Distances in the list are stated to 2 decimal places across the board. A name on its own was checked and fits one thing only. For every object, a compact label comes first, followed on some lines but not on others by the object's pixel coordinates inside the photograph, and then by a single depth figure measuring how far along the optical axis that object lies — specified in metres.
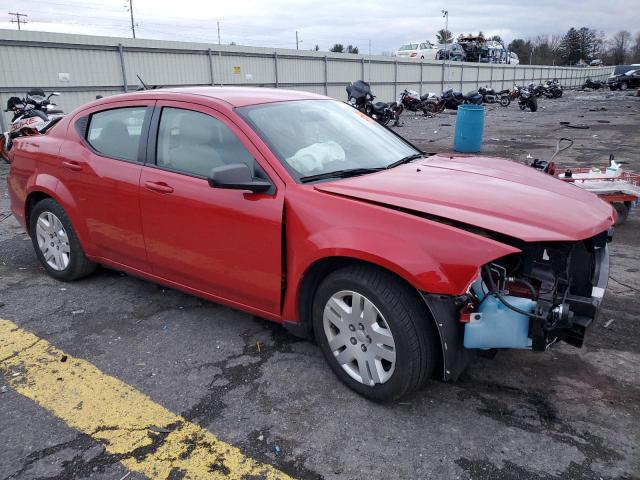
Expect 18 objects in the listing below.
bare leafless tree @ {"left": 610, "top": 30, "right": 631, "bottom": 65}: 99.33
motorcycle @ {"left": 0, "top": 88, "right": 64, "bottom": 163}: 9.70
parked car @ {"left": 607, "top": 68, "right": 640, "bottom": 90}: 44.62
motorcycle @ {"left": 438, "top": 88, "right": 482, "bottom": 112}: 24.49
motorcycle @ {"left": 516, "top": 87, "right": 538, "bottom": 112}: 26.94
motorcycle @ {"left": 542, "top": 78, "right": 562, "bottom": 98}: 39.31
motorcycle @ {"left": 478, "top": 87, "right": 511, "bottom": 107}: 30.33
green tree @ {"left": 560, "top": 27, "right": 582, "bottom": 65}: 96.75
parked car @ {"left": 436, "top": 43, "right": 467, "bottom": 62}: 42.03
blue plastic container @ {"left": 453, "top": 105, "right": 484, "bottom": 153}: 11.72
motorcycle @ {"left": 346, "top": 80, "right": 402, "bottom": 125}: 16.08
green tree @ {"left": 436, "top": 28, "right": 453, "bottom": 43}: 84.53
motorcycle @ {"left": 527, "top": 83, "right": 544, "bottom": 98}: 38.50
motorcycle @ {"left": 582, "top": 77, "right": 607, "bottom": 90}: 52.28
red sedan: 2.47
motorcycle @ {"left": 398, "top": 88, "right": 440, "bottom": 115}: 23.69
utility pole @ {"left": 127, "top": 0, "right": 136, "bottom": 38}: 54.93
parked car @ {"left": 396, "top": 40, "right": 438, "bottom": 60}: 41.96
